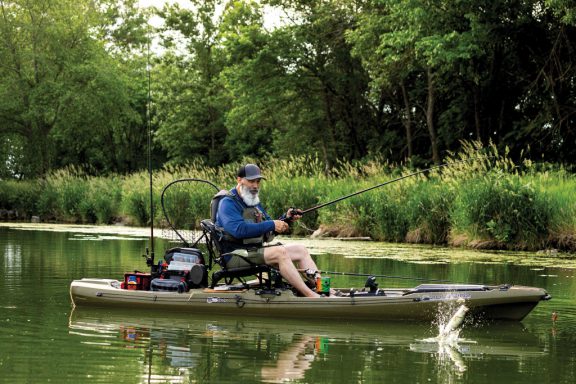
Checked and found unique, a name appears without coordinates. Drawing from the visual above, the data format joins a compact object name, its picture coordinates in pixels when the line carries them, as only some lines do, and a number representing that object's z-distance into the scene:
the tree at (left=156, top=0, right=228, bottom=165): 47.69
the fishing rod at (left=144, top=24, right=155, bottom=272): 10.72
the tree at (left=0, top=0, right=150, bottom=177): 44.28
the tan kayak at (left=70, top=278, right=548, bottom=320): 9.61
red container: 10.77
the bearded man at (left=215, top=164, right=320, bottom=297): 9.89
